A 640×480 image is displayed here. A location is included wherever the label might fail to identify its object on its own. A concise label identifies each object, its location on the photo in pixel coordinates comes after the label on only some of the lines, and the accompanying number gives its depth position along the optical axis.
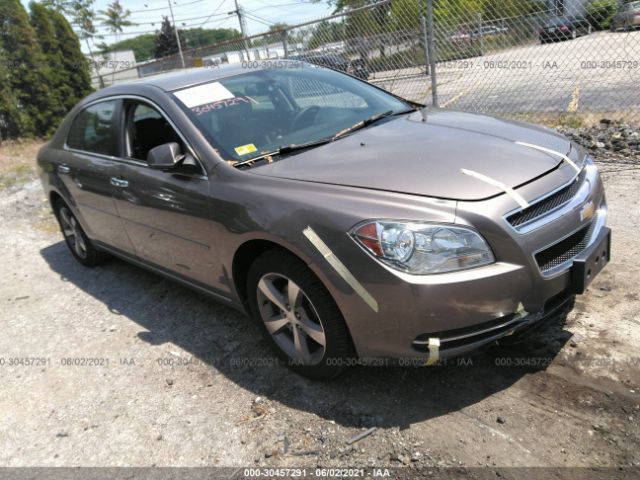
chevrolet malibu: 2.29
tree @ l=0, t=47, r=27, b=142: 13.33
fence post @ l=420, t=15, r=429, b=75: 6.96
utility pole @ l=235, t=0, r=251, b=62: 38.94
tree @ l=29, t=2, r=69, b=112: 14.12
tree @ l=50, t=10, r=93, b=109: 14.53
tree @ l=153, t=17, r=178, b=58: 71.12
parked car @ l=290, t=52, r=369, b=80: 8.59
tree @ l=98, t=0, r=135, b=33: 37.47
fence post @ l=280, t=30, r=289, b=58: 9.22
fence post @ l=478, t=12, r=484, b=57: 6.98
